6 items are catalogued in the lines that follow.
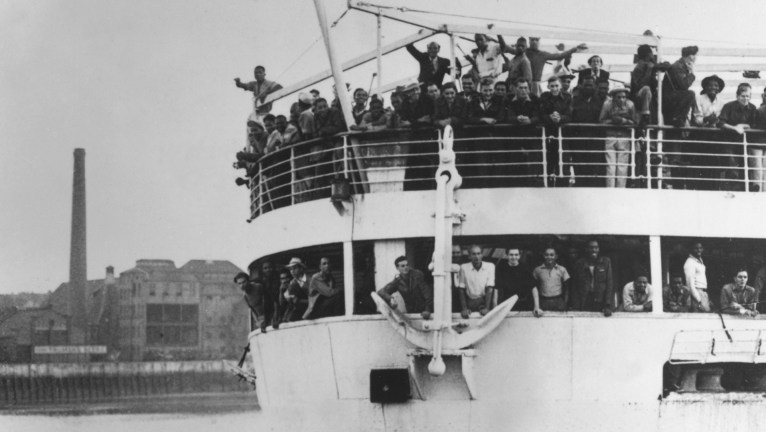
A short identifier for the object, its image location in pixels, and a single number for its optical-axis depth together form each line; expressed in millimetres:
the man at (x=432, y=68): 15953
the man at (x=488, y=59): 16828
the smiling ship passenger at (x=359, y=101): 16309
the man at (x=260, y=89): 18891
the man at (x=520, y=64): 15633
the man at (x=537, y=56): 16375
